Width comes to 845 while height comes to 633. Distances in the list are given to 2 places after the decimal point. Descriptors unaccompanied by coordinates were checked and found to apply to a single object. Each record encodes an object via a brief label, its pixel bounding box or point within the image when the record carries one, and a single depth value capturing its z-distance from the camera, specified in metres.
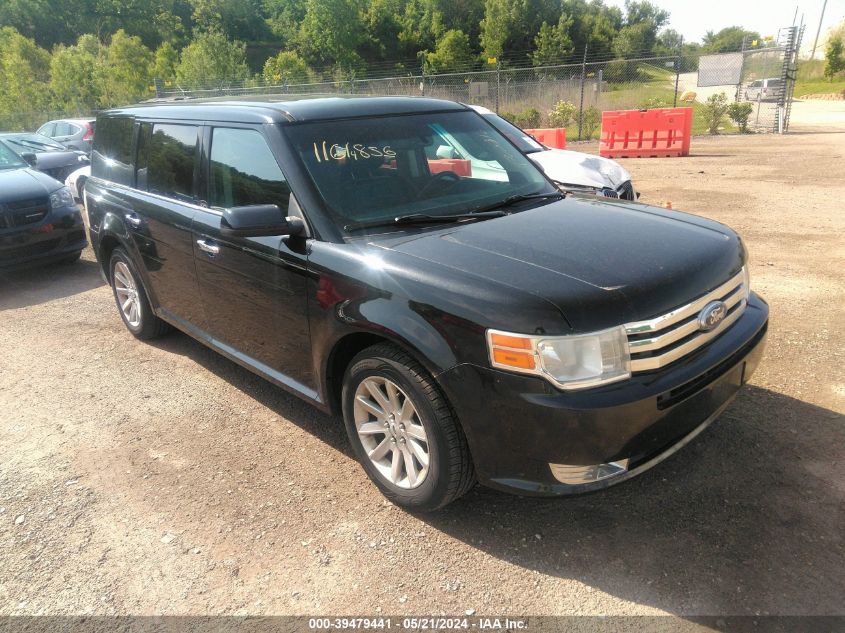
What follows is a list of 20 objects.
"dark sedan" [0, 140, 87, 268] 6.87
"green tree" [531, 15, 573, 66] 66.62
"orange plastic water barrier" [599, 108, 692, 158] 16.09
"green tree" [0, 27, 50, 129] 30.88
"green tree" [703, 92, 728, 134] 20.91
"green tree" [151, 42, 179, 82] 40.25
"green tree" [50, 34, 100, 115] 33.25
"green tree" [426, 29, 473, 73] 68.19
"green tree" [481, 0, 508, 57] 71.50
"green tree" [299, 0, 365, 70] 75.81
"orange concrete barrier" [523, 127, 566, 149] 15.17
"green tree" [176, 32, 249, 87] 35.69
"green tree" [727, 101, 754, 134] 20.67
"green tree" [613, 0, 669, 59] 70.25
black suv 2.33
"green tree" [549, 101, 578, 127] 22.05
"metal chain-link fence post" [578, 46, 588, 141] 20.56
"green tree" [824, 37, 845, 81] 57.59
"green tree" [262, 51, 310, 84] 46.47
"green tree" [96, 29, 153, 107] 33.34
